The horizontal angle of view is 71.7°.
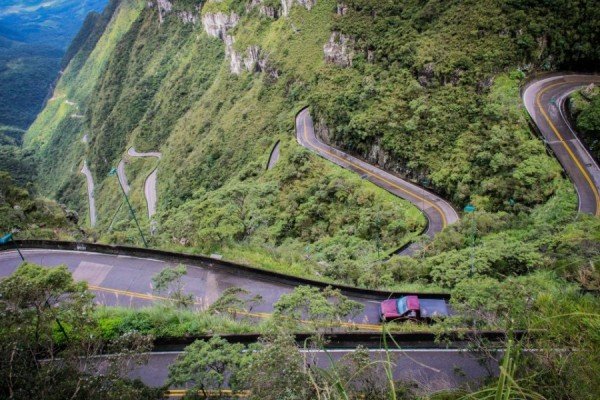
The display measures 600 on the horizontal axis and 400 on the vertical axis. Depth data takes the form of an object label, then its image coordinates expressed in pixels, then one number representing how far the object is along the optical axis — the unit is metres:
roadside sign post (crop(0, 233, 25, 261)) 28.94
